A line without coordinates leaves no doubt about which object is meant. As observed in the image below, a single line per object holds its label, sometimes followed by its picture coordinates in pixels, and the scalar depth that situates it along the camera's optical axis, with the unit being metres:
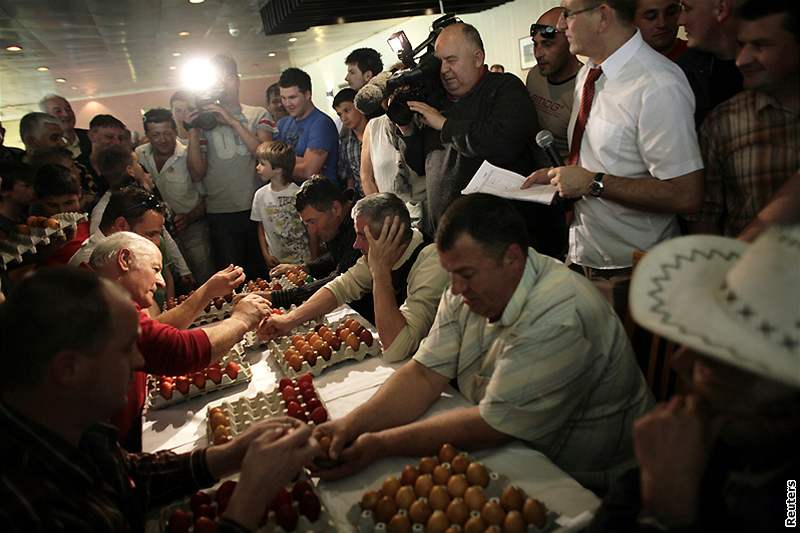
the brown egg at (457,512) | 1.34
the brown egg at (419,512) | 1.36
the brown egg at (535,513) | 1.27
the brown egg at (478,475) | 1.42
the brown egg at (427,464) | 1.51
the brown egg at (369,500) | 1.42
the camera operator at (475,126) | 2.82
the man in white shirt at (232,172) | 5.05
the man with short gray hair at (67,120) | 5.25
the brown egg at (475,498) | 1.35
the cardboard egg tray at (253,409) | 1.94
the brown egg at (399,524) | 1.33
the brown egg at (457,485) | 1.39
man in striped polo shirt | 1.57
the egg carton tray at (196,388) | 2.23
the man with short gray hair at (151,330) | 2.15
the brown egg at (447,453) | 1.53
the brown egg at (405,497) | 1.40
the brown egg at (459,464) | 1.48
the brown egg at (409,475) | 1.48
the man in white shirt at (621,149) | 2.17
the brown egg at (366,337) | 2.44
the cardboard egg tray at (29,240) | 2.50
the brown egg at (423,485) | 1.43
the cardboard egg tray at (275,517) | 1.45
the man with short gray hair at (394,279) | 2.39
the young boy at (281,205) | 4.51
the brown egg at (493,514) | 1.30
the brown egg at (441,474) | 1.45
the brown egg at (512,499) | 1.32
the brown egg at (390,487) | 1.44
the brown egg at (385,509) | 1.39
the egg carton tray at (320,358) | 2.32
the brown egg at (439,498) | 1.37
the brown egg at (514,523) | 1.25
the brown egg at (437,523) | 1.32
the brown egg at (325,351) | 2.37
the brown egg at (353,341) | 2.41
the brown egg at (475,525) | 1.29
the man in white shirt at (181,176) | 5.00
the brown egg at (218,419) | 1.92
